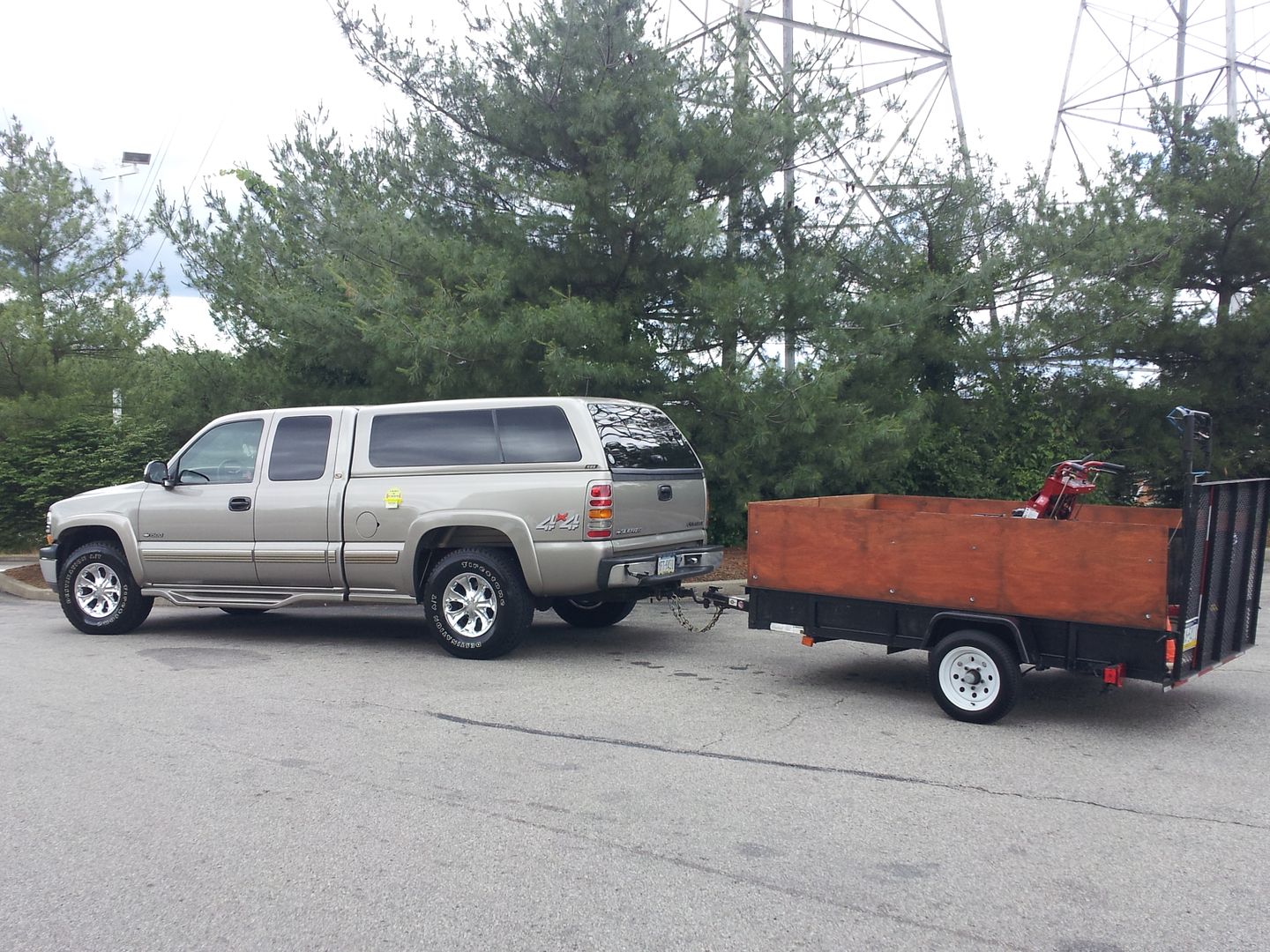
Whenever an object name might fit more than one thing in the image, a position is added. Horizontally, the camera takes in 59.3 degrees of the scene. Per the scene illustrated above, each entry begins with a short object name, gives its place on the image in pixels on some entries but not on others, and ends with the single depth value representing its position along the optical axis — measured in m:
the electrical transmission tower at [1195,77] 18.06
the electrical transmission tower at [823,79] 13.38
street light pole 24.57
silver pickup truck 8.55
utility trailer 6.28
